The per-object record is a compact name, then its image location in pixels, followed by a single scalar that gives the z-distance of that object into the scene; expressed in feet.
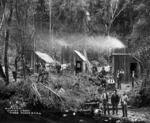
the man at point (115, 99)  63.72
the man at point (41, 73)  73.85
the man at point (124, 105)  62.08
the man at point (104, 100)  64.32
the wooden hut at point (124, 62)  98.78
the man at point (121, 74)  88.81
